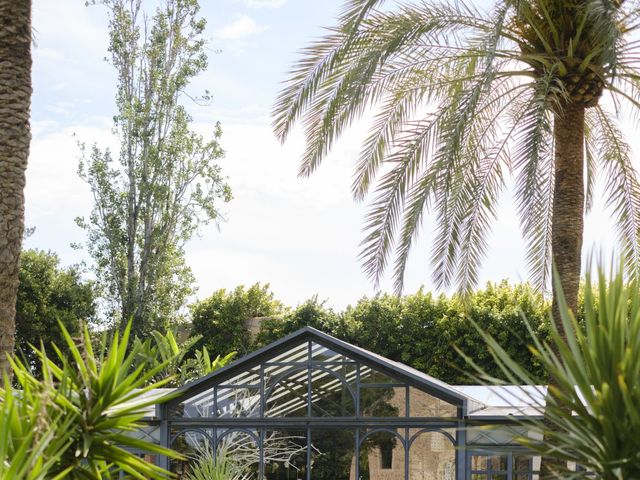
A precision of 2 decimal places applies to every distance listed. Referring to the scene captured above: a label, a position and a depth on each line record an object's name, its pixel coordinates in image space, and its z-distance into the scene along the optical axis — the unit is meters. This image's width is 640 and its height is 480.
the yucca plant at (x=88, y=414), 6.14
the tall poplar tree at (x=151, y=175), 23.44
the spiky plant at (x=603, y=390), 5.14
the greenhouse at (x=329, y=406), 15.12
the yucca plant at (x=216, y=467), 15.08
